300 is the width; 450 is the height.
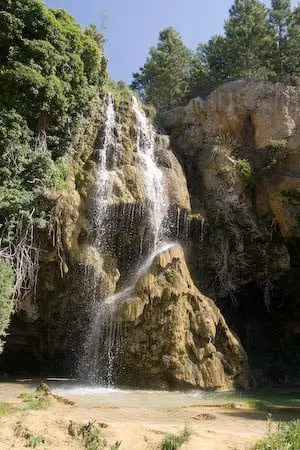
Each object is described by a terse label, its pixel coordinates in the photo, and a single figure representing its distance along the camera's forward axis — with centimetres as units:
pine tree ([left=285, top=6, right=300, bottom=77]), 3400
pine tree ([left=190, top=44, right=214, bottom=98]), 3145
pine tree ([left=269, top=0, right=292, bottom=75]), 3435
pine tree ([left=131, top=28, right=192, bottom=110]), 3794
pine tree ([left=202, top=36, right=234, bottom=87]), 3466
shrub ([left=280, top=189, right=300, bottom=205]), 2077
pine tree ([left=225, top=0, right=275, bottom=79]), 3334
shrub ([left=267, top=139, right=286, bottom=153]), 2317
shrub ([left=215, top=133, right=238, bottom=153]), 2292
